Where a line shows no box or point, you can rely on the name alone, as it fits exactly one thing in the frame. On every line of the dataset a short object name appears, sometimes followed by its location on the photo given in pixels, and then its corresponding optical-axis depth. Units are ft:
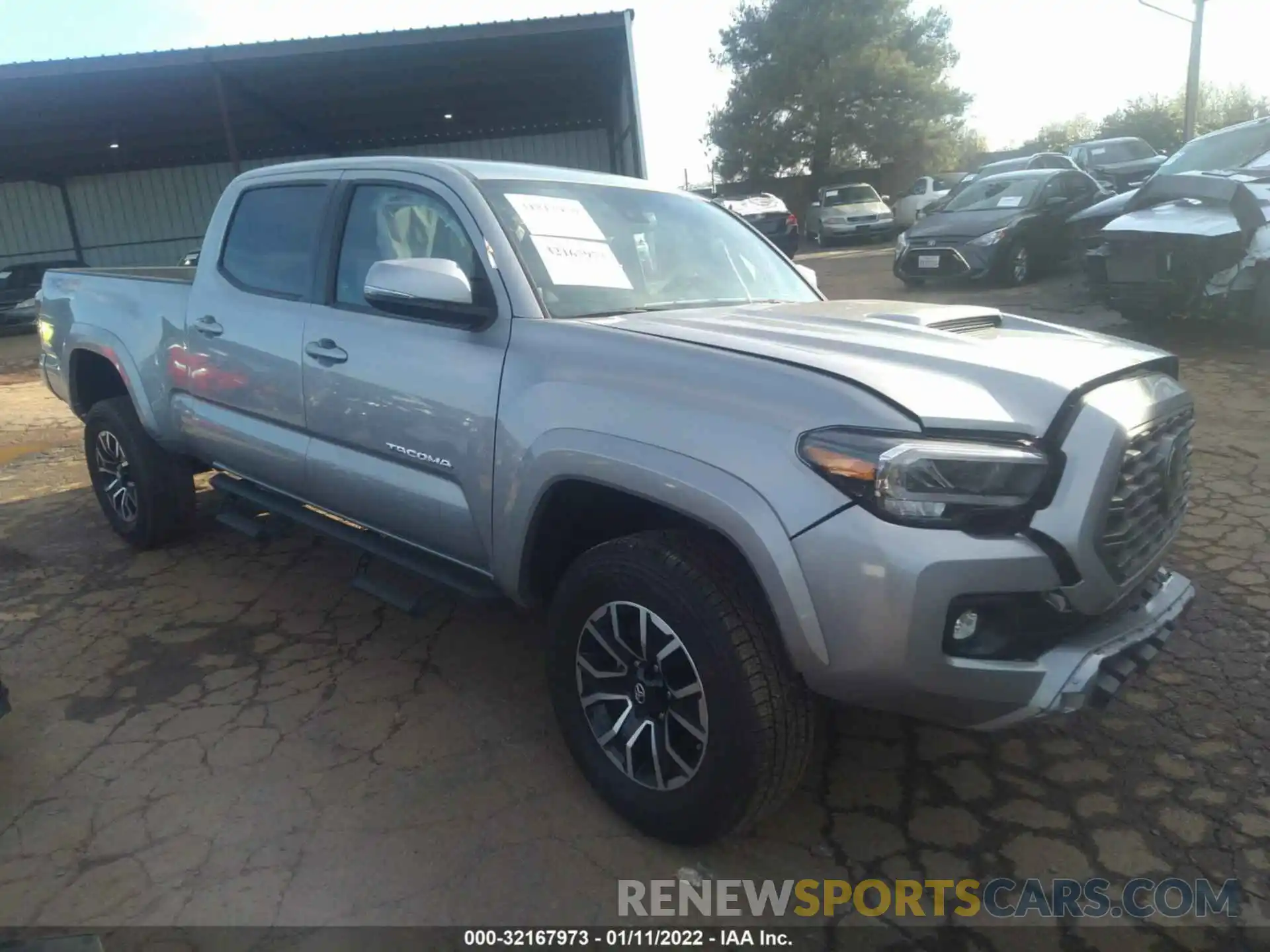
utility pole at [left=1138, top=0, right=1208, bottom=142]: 68.90
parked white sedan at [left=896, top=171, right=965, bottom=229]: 79.82
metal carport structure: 44.14
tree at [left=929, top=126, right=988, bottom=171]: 111.86
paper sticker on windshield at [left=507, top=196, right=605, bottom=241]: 9.70
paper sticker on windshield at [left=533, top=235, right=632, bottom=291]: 9.48
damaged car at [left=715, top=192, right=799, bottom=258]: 57.57
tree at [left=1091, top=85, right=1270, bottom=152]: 108.06
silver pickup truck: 6.57
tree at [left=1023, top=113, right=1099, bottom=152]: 120.47
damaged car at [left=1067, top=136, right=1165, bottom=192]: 58.65
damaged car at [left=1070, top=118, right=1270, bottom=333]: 24.52
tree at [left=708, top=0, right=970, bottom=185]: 109.09
